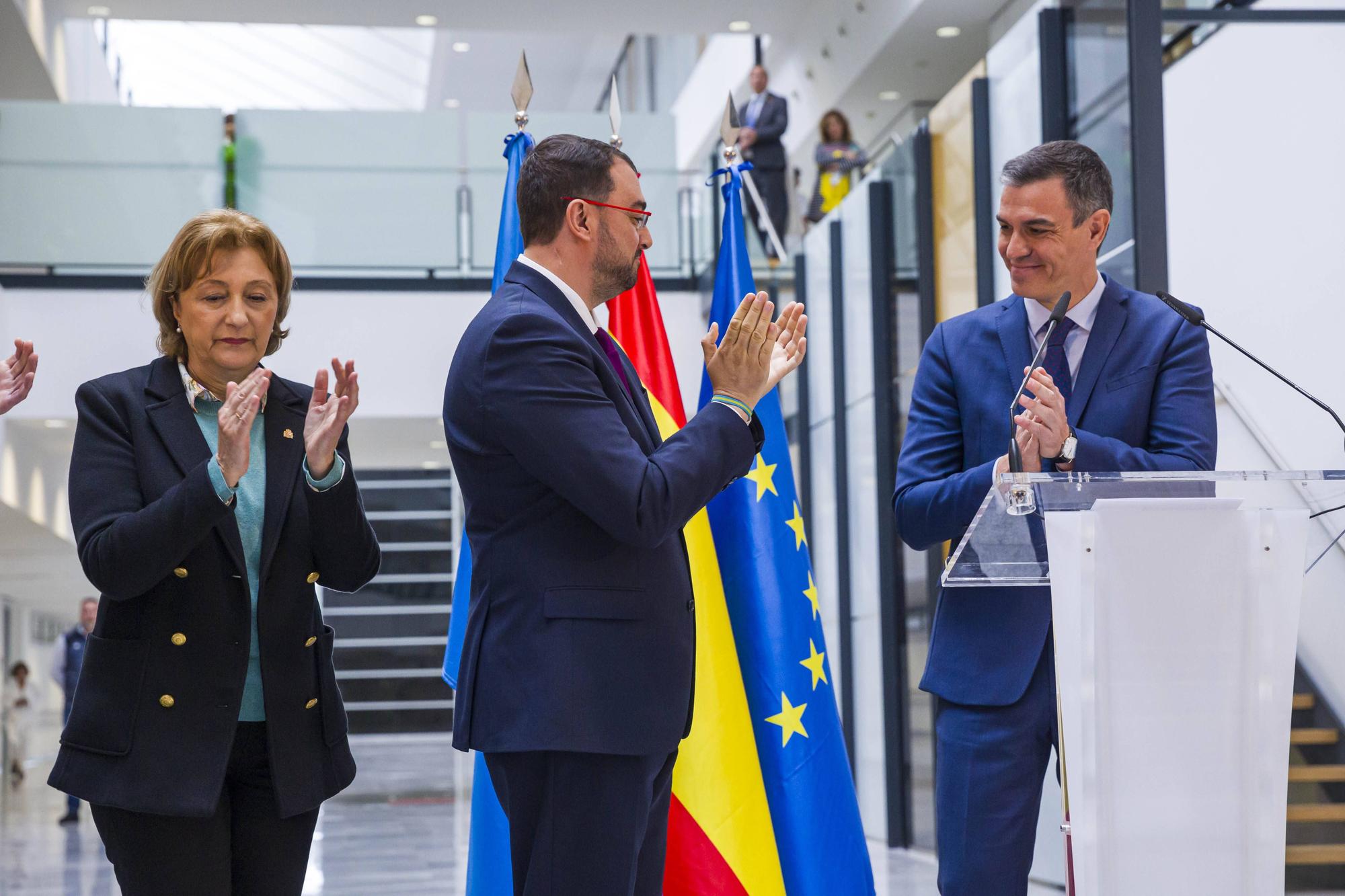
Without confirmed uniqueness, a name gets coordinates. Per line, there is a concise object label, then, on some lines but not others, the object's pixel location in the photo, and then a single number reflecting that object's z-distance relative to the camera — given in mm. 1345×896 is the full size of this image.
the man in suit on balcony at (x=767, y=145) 10914
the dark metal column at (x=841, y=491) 8453
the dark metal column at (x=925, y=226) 7301
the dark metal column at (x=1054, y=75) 5621
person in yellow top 10078
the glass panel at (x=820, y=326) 8977
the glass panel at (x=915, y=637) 7289
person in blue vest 12117
